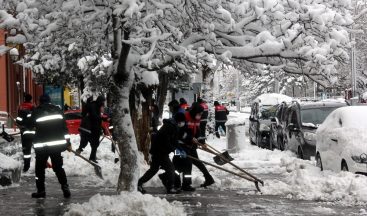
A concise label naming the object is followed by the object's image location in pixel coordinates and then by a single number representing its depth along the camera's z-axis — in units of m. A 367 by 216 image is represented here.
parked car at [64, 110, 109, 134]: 28.25
